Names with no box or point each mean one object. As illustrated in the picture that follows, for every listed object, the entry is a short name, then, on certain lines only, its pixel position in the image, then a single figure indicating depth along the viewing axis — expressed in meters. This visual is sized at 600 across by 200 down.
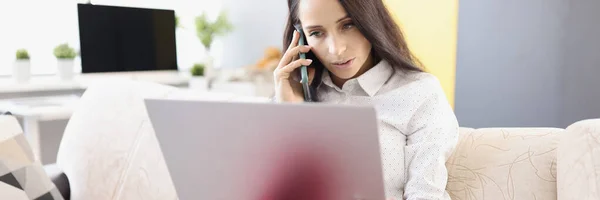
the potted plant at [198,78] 3.49
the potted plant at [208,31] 3.67
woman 1.03
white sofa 1.02
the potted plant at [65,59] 2.97
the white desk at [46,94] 2.30
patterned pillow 1.20
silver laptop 0.65
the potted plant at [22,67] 2.81
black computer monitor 2.92
